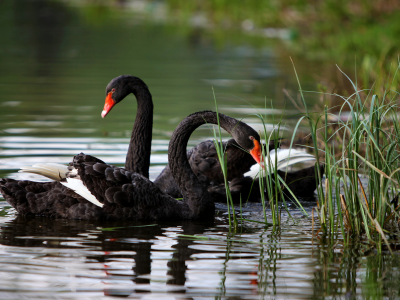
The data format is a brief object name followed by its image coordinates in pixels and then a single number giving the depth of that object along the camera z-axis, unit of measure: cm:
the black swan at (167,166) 1155
